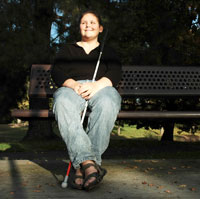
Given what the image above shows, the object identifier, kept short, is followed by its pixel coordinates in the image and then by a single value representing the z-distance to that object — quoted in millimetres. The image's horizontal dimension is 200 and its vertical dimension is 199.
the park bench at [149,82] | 3387
